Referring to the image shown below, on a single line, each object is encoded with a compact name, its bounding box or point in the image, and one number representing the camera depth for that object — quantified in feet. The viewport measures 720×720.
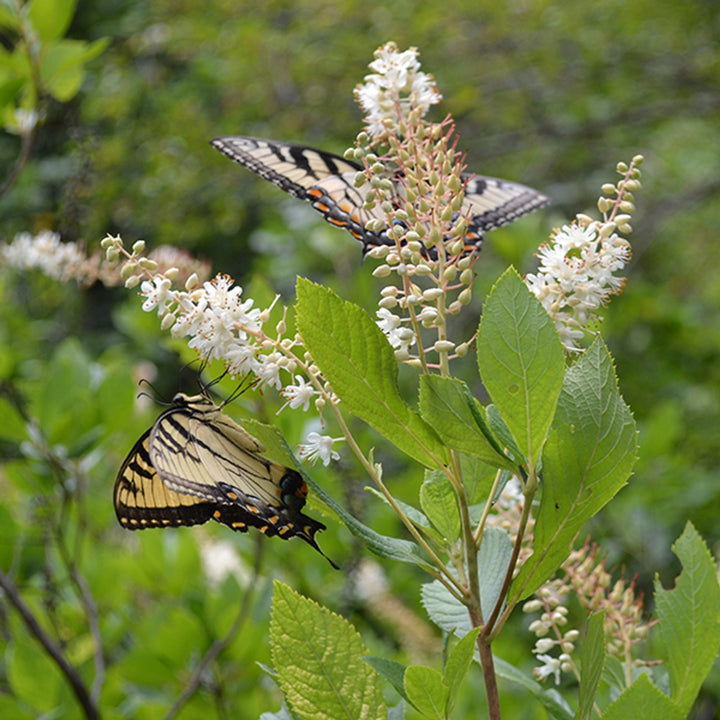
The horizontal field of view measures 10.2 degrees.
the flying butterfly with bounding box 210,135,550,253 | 4.10
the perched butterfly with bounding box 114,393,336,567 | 3.82
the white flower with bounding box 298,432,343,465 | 3.73
